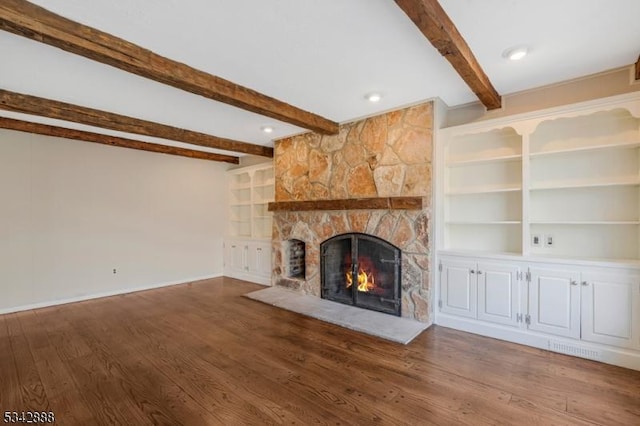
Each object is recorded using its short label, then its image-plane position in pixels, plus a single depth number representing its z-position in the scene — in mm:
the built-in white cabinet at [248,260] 5785
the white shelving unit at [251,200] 6297
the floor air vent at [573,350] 2738
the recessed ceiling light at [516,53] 2422
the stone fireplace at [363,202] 3674
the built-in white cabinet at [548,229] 2713
